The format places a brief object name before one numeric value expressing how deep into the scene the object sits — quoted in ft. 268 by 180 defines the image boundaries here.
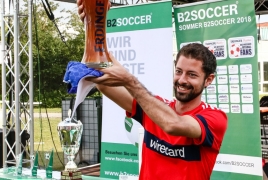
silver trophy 7.10
